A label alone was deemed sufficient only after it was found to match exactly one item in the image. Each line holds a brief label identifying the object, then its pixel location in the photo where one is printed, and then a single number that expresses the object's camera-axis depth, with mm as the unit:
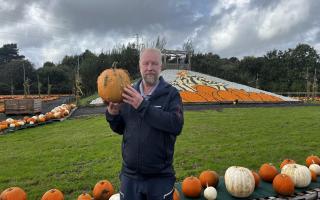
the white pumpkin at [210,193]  2953
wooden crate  13496
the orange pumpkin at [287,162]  3736
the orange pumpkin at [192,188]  2984
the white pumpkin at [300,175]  3287
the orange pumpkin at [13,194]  2719
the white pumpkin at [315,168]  3646
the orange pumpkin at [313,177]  3520
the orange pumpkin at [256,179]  3248
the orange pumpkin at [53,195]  2737
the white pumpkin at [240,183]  2999
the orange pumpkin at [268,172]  3425
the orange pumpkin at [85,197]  2738
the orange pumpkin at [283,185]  3081
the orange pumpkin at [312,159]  3885
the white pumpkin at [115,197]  2664
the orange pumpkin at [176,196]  2722
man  1719
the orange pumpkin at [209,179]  3207
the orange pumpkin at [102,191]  2868
